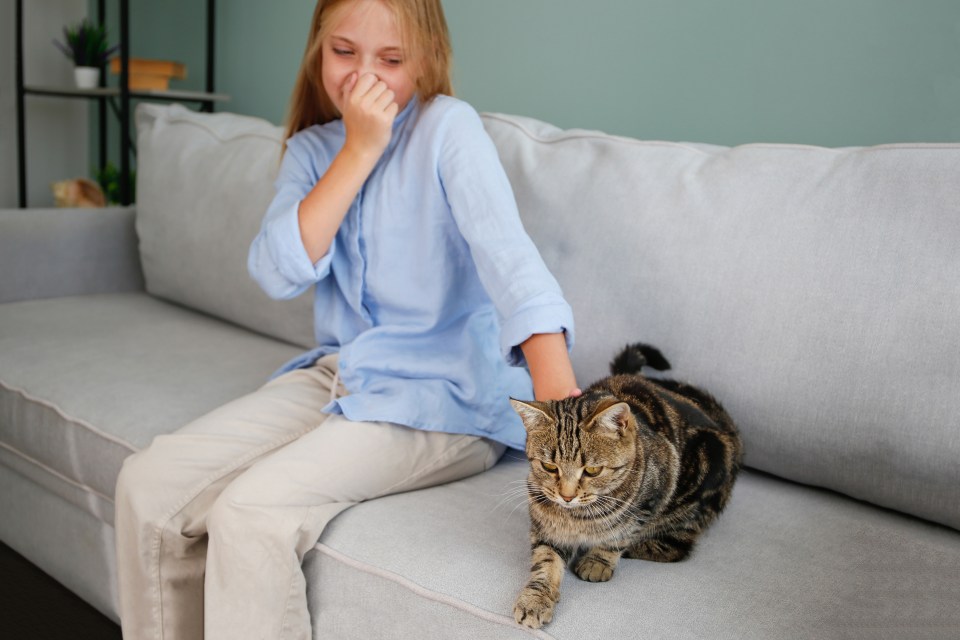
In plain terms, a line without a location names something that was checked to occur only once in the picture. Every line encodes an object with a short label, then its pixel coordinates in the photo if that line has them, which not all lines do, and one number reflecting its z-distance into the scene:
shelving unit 2.79
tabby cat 0.94
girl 1.06
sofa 0.94
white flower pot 3.09
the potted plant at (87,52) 3.10
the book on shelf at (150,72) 2.86
